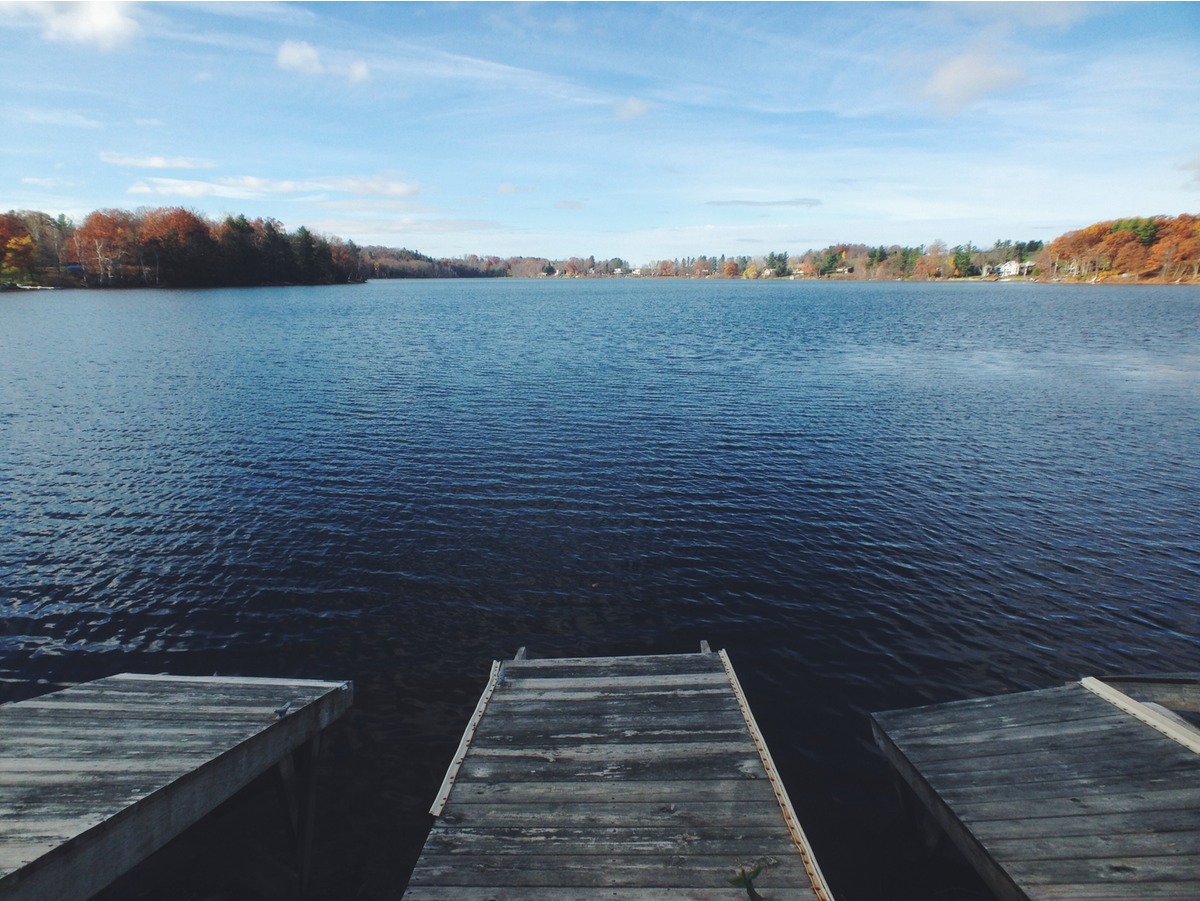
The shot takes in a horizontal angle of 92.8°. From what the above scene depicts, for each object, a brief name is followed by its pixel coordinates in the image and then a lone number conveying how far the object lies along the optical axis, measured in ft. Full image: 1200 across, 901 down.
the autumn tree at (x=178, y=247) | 479.82
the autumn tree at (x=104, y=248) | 463.83
